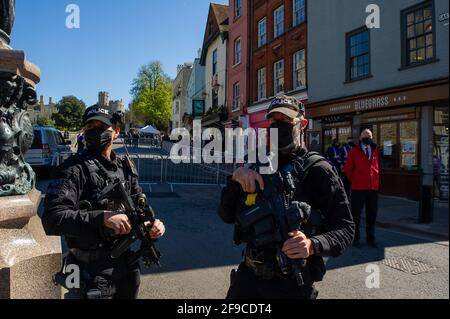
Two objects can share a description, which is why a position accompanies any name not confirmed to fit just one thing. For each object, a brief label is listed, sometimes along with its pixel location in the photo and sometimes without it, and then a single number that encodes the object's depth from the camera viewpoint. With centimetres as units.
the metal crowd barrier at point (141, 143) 2606
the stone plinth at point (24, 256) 272
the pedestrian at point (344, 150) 1067
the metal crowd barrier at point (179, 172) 1538
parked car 1394
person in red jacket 670
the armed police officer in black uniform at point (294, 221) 203
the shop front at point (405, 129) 1102
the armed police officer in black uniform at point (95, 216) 228
